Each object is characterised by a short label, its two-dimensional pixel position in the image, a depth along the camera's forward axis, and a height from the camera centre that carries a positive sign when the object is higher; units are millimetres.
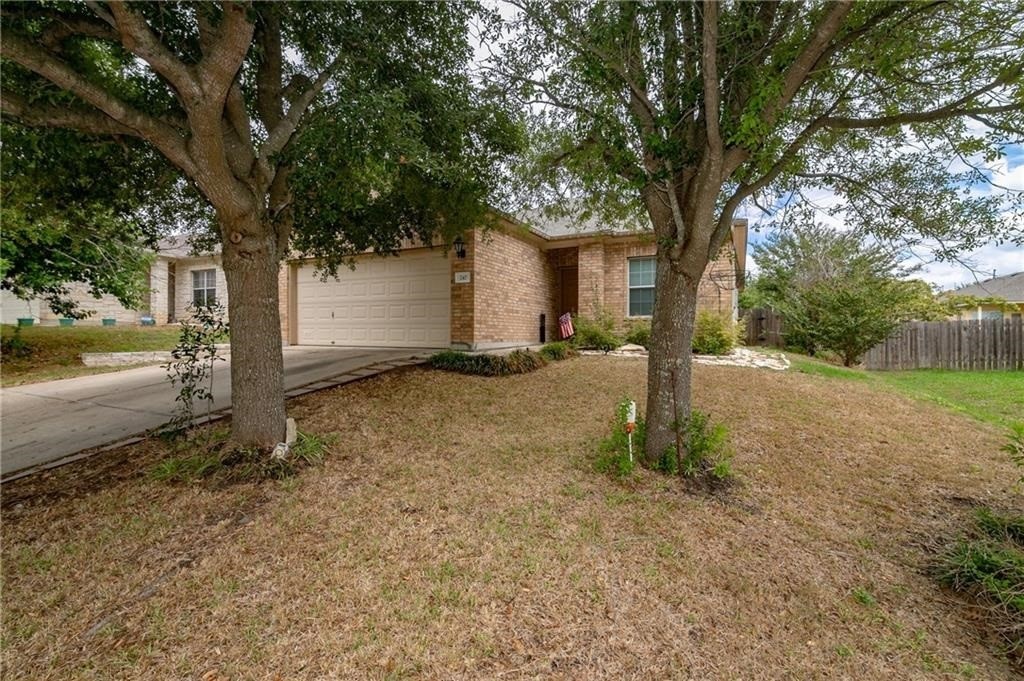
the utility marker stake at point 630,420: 3703 -771
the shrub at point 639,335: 10617 -69
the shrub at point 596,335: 10516 -69
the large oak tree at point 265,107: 3178 +1938
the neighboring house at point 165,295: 13820 +1356
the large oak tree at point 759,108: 3166 +1912
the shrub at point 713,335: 9852 -65
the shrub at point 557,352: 9070 -438
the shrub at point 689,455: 3656 -1118
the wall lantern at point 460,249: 9130 +1812
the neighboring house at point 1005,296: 20009 +1659
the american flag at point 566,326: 12188 +182
